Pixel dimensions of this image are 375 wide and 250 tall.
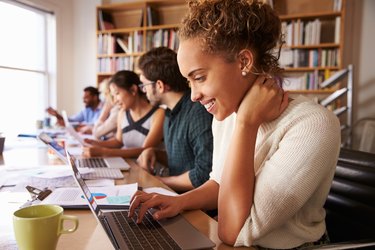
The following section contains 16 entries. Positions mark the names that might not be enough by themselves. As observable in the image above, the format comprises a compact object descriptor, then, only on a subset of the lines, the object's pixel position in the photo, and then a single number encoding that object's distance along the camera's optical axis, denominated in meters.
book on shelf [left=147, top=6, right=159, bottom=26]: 4.56
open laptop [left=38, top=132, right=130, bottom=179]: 1.39
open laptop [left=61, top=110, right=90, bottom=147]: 2.23
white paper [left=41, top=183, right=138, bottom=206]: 1.01
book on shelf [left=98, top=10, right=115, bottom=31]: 4.89
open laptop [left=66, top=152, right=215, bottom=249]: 0.71
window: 4.37
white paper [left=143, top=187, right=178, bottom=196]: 1.14
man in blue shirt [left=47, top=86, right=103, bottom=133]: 4.60
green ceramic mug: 0.61
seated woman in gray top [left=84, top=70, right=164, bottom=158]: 2.15
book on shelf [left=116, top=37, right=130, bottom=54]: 4.79
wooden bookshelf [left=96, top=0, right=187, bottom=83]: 4.56
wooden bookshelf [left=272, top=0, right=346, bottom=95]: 3.64
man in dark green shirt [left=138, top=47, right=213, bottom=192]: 1.46
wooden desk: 0.75
